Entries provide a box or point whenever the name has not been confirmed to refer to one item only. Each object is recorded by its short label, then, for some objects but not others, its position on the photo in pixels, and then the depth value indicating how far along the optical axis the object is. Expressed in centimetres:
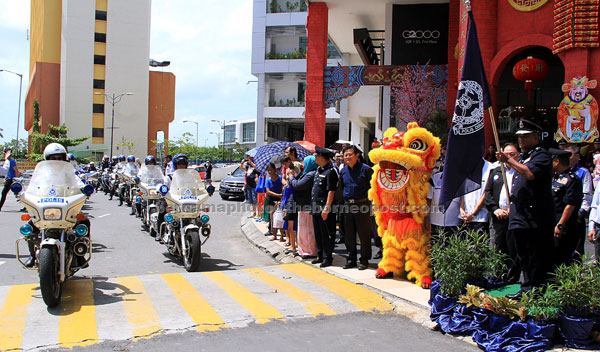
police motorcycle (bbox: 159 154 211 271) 816
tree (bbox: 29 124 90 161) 5222
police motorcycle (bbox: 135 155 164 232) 1188
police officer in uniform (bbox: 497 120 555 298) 527
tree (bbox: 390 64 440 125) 1891
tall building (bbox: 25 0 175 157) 6103
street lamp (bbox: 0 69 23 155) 4664
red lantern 1433
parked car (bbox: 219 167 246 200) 2220
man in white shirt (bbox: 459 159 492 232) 707
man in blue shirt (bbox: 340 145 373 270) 801
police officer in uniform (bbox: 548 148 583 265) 626
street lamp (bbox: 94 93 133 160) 6297
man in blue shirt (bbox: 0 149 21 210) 1481
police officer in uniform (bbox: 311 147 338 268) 826
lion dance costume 709
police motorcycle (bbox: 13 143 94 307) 582
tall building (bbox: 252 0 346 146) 4938
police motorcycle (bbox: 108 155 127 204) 1970
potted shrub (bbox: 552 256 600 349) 457
